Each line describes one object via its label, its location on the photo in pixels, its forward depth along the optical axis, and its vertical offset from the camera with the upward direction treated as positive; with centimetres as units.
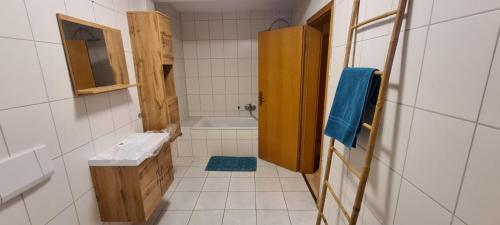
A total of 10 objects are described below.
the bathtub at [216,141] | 311 -104
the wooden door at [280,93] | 248 -28
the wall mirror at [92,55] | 128 +13
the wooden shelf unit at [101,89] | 133 -11
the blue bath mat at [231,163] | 284 -129
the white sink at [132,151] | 142 -57
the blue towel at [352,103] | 101 -18
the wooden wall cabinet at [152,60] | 196 +12
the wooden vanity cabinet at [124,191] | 145 -84
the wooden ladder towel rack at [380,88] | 83 -8
